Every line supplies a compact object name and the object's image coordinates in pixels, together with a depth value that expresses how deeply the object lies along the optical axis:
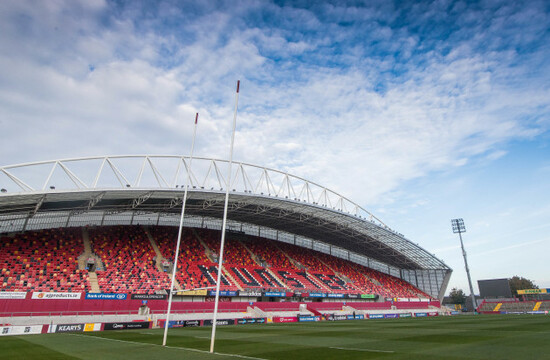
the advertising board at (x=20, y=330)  28.47
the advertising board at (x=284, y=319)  46.69
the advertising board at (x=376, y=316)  56.54
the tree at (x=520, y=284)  119.50
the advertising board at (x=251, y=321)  43.03
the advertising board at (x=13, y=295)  32.56
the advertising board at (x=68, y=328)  31.66
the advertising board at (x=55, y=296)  33.78
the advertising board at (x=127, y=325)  34.59
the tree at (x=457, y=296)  127.32
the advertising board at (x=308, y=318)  48.52
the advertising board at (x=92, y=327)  33.17
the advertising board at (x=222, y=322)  40.50
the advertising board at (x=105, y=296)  37.44
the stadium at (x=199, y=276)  21.67
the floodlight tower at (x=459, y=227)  72.88
